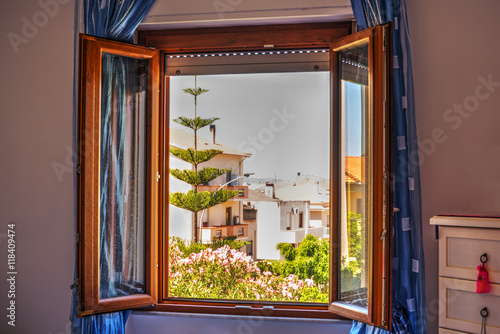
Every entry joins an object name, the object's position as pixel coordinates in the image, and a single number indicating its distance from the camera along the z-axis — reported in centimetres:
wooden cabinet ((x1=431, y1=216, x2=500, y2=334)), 173
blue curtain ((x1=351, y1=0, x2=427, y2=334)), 217
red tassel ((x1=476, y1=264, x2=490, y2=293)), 172
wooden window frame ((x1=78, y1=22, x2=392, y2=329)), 206
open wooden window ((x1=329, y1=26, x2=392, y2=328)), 204
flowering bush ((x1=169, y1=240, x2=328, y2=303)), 286
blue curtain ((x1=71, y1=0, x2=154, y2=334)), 241
